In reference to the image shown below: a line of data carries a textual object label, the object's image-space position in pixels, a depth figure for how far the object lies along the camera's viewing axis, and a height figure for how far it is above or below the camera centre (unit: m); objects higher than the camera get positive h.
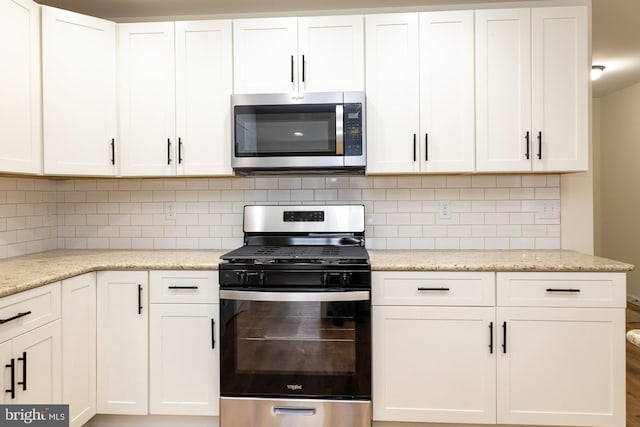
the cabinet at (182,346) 2.10 -0.68
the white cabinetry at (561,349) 1.97 -0.67
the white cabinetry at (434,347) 2.02 -0.67
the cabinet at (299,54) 2.32 +0.87
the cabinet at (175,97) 2.37 +0.65
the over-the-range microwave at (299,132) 2.25 +0.43
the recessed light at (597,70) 3.78 +1.26
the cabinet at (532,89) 2.24 +0.65
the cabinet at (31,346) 1.56 -0.54
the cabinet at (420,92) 2.29 +0.65
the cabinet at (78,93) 2.19 +0.65
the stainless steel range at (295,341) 2.00 -0.64
